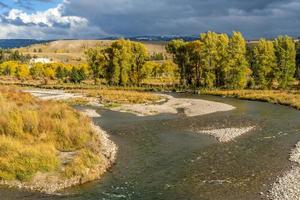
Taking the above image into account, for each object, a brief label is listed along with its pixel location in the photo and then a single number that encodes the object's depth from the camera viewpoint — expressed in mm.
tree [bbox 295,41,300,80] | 147762
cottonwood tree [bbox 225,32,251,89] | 117875
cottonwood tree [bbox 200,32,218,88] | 120312
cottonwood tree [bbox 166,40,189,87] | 128625
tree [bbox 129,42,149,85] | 135625
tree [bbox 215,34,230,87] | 118625
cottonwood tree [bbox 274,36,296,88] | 118812
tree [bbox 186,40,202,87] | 125625
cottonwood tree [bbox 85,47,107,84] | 139125
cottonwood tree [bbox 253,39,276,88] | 117825
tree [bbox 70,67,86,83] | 182500
